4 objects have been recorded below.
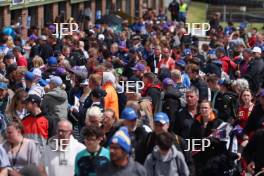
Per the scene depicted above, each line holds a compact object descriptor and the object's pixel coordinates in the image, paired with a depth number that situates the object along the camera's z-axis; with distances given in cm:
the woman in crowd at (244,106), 1625
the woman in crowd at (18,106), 1550
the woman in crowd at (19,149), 1305
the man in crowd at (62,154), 1299
